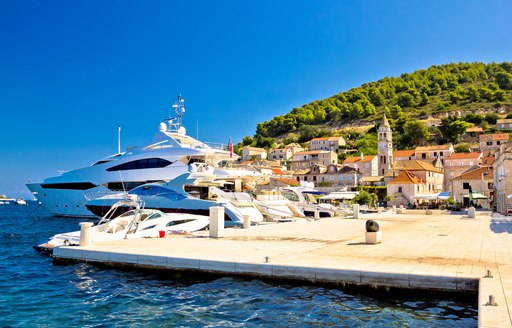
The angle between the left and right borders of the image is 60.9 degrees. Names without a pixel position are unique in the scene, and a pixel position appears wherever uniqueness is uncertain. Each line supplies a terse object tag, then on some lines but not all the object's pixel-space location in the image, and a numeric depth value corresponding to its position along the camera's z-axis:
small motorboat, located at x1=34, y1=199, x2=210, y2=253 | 15.44
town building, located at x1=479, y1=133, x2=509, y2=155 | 80.75
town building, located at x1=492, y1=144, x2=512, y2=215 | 29.92
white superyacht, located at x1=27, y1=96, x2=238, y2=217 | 30.97
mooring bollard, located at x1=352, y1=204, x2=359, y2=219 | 28.01
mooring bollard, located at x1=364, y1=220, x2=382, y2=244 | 12.93
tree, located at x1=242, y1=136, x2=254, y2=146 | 133.38
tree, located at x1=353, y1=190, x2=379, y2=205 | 54.62
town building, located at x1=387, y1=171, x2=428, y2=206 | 57.69
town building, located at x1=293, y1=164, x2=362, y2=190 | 73.38
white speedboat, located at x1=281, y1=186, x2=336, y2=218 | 32.44
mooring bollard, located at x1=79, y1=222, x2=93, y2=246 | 13.02
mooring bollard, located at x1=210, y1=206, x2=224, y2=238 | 15.28
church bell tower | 80.94
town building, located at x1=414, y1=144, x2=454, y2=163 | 79.50
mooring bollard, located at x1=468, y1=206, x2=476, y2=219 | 27.74
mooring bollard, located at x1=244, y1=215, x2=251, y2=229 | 19.03
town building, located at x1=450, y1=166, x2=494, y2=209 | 49.06
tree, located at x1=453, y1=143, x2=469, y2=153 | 85.68
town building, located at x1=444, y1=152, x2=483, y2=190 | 70.92
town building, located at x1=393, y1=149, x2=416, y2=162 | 83.19
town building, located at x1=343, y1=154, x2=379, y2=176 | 79.50
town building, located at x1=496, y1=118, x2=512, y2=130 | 92.56
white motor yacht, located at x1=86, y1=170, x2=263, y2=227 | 23.00
